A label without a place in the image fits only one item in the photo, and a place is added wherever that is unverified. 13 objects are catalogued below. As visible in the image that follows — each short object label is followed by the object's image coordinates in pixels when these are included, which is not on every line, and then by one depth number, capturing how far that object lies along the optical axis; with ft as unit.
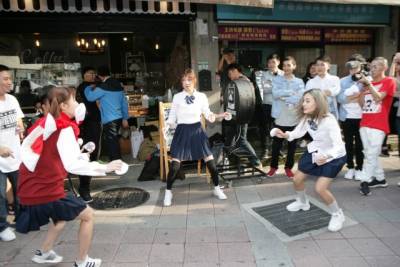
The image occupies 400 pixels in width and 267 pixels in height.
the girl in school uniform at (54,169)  10.25
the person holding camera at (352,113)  18.35
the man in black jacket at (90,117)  19.60
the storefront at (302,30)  25.73
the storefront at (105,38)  22.31
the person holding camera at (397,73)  18.80
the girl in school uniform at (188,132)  17.02
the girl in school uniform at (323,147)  13.66
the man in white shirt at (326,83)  19.07
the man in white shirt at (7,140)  13.79
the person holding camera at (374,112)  16.67
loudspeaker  25.36
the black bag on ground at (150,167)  20.67
